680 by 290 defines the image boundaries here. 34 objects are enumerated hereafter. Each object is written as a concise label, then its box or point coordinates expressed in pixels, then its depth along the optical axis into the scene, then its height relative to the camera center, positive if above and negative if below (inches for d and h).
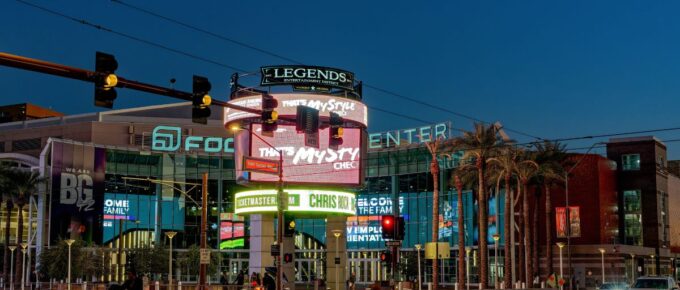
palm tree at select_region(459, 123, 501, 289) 2509.8 +248.7
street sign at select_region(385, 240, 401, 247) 1299.3 -5.5
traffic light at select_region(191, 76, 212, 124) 906.7 +143.2
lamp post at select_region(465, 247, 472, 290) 3205.2 -66.8
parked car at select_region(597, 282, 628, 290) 2148.7 -115.3
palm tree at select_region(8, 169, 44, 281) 3253.0 +196.8
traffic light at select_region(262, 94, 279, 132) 1037.2 +145.4
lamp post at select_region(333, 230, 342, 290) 2462.1 -34.5
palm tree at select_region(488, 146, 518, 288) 2699.3 +165.0
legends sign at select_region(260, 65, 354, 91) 2529.5 +464.2
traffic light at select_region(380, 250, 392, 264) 1464.1 -29.1
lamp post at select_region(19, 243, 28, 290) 2986.2 -83.4
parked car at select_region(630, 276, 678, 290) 1617.9 -80.6
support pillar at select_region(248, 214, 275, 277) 2492.6 -11.0
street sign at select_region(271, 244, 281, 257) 1856.9 -23.8
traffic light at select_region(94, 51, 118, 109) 801.6 +141.3
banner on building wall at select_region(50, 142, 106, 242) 3393.2 +190.1
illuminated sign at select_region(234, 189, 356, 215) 2427.4 +104.1
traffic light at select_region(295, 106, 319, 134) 1055.6 +141.5
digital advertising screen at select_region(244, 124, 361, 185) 2437.3 +228.1
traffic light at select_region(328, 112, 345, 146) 1154.0 +142.3
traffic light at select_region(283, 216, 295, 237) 2313.0 +26.7
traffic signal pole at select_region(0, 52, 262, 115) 740.6 +147.7
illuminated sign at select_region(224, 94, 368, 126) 2402.3 +366.2
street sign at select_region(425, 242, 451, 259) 1599.4 -19.3
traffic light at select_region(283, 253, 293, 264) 2105.1 -44.8
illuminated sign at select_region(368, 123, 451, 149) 3370.8 +421.7
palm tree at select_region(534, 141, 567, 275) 2960.1 +247.7
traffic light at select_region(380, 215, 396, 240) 1289.4 +19.1
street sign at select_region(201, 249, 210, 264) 1806.1 -34.4
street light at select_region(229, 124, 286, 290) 1809.8 +29.9
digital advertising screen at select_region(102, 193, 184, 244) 3666.3 +109.4
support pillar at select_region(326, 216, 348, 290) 2573.8 -31.5
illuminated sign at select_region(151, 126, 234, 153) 3895.2 +438.0
